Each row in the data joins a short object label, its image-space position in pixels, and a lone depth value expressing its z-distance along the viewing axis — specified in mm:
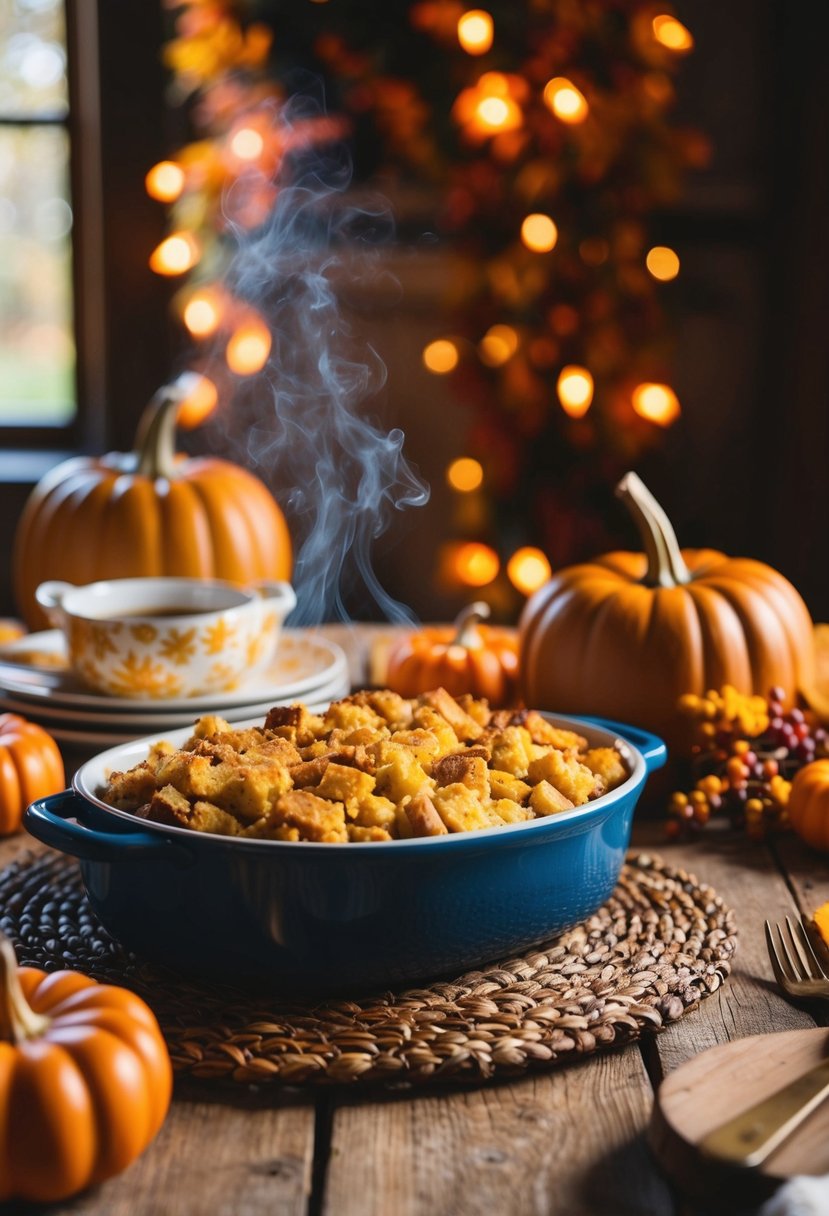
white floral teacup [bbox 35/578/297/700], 1574
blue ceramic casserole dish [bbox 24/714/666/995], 987
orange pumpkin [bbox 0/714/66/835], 1446
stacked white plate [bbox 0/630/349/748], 1572
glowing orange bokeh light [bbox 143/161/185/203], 3133
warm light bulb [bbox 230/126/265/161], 3094
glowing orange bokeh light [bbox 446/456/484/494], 3260
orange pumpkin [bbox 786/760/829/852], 1431
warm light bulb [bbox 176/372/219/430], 3213
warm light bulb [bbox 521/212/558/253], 3062
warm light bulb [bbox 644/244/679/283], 3121
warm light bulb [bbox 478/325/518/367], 3131
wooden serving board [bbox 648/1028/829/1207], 798
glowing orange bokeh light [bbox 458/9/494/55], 2949
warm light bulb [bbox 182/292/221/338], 3201
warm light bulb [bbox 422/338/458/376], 3225
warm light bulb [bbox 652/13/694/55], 2957
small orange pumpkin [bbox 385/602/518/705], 1763
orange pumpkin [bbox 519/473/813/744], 1618
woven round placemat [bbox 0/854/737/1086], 973
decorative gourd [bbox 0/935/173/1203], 793
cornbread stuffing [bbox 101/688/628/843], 1027
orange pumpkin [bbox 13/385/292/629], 2090
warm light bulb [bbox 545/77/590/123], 2926
